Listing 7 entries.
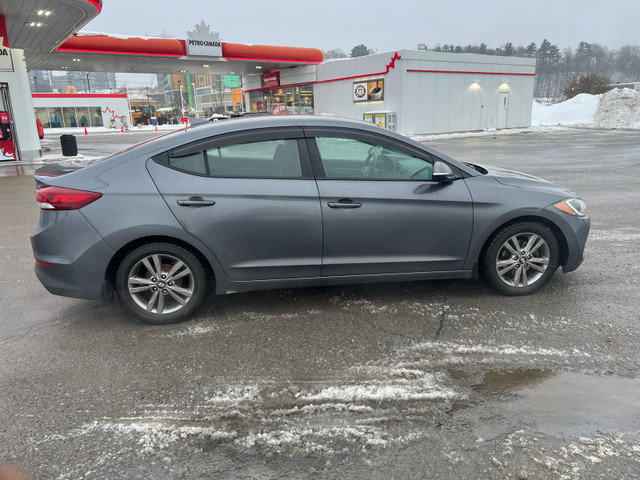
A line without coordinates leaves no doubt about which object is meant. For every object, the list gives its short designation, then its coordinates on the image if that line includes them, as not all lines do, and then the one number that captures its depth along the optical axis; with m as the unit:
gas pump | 16.77
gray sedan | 3.71
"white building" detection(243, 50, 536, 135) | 28.53
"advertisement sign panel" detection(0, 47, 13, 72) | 16.23
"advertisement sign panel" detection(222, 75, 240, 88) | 57.53
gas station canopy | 14.72
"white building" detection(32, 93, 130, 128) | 52.55
